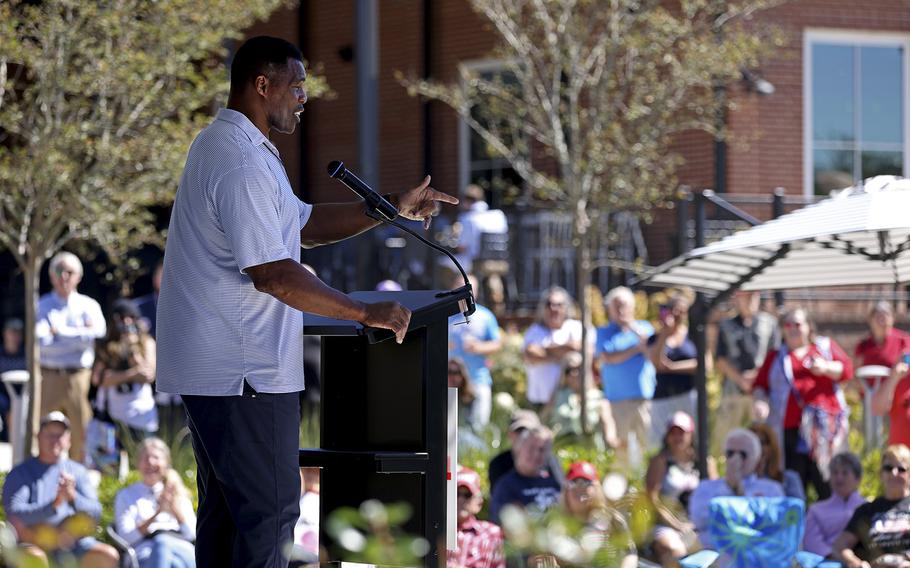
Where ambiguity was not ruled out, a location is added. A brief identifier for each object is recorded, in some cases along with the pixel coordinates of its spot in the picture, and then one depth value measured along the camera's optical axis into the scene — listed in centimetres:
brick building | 2644
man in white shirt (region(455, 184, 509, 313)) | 2444
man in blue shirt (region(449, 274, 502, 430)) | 1925
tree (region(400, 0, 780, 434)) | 2039
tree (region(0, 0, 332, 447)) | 1615
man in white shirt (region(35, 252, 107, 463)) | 1831
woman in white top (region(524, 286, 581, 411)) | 1983
